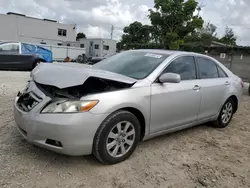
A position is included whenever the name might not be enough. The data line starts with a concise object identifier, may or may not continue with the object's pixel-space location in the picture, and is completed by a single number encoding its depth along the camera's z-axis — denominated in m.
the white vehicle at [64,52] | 19.83
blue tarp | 10.69
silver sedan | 2.10
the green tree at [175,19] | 21.54
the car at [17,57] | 9.53
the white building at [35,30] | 26.90
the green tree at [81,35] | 51.68
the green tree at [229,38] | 38.29
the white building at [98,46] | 27.20
